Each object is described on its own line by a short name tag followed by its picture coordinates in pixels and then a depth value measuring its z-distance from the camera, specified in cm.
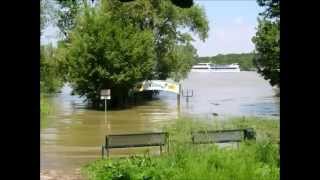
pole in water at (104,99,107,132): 3362
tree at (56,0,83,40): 3826
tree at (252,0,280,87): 2942
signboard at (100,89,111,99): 3303
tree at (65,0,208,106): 3616
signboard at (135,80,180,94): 4131
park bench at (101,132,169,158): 1270
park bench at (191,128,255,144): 1173
